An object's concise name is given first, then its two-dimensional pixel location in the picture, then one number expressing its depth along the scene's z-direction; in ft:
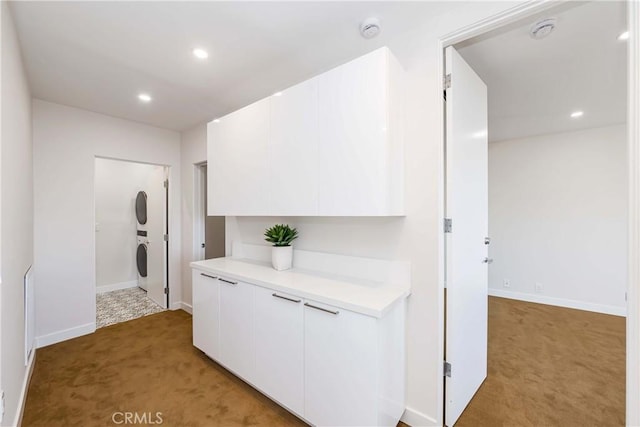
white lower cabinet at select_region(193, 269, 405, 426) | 4.53
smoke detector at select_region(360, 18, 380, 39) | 5.31
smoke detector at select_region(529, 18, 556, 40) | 5.22
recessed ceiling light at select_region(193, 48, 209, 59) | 6.33
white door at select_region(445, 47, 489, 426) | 5.35
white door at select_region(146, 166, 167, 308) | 12.40
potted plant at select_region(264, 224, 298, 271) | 7.26
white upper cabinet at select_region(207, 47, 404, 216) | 4.91
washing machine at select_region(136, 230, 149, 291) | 14.79
